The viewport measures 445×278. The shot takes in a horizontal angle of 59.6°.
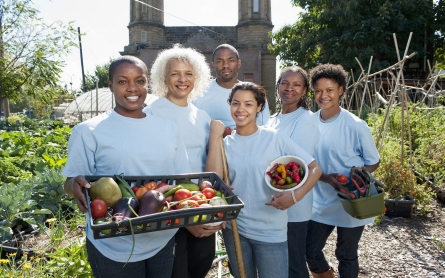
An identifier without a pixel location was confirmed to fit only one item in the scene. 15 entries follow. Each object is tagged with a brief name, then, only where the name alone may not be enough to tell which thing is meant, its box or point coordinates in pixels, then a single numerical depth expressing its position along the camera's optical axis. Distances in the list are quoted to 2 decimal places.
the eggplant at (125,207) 1.69
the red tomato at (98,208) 1.70
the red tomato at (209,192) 1.95
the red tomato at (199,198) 1.85
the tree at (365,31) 18.05
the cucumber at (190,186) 1.99
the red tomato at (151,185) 1.92
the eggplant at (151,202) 1.71
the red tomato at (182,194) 1.86
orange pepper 2.25
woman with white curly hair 2.48
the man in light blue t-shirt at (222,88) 3.17
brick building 29.06
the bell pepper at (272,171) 2.30
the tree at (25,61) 15.46
